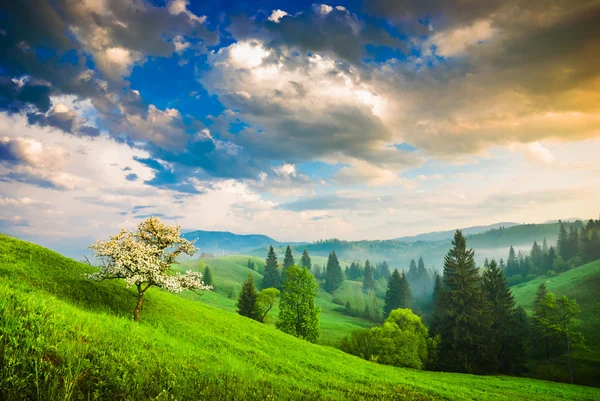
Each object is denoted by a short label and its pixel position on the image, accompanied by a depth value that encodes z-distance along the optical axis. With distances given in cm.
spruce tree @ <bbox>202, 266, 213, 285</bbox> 12506
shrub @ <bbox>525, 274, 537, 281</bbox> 16562
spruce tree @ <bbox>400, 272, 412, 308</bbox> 12888
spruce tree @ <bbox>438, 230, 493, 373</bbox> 5303
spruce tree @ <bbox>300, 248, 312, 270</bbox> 18406
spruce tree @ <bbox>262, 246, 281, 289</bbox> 14427
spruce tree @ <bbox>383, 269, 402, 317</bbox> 13012
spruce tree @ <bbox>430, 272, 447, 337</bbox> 6259
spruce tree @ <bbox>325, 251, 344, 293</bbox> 18812
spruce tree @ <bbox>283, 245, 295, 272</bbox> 14200
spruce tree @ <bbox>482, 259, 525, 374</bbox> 5672
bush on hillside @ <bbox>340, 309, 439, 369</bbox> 5181
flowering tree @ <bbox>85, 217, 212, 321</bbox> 2106
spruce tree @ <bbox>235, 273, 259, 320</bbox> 7588
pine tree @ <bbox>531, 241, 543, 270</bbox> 18055
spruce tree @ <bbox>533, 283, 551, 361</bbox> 6419
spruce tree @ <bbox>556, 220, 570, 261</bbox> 17109
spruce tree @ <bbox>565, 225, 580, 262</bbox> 16815
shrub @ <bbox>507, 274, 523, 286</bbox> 17129
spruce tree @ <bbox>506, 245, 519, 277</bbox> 18665
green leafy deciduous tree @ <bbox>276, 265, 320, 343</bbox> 5447
